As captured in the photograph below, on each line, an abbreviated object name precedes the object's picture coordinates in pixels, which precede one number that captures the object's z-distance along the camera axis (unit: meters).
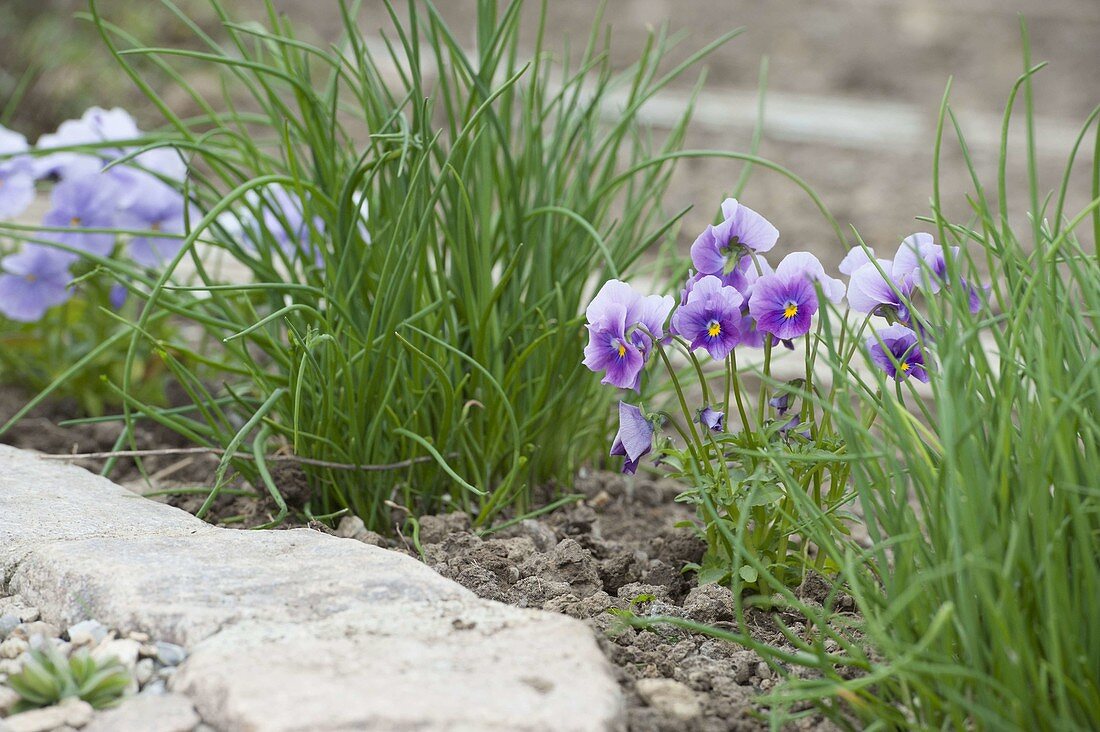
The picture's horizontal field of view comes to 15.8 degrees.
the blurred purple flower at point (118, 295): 2.16
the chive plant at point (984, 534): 1.72
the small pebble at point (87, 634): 1.80
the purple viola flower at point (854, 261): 1.90
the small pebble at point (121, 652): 1.78
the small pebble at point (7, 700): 1.77
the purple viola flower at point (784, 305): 1.87
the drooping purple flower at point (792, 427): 1.88
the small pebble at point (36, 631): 1.82
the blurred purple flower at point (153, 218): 2.14
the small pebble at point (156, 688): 1.77
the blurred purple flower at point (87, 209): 2.12
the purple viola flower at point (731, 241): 1.89
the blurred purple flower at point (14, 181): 2.12
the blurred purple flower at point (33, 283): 2.11
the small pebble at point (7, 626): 1.84
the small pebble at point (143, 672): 1.78
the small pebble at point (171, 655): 1.78
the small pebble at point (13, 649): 1.82
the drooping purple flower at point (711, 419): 1.88
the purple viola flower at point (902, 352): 1.87
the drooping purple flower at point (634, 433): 1.88
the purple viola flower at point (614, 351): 1.86
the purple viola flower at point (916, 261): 1.87
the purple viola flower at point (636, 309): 1.86
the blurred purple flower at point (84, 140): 2.14
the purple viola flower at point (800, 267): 1.86
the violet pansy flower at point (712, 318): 1.87
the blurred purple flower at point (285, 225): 2.03
